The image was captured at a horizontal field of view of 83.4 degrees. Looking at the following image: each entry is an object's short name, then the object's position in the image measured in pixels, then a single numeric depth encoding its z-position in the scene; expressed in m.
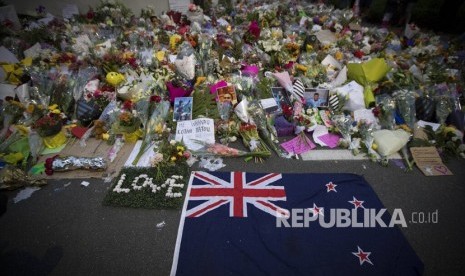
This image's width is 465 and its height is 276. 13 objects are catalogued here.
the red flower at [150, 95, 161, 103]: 4.32
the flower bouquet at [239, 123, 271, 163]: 3.89
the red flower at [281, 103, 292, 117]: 4.21
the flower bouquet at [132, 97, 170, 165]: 3.89
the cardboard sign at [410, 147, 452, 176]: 3.64
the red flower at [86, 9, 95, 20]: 6.81
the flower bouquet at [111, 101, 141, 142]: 3.90
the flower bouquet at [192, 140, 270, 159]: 3.77
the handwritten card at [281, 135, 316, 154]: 3.94
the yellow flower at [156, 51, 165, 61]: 5.12
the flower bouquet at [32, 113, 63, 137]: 3.82
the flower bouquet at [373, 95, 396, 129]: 4.20
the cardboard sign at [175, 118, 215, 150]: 3.89
